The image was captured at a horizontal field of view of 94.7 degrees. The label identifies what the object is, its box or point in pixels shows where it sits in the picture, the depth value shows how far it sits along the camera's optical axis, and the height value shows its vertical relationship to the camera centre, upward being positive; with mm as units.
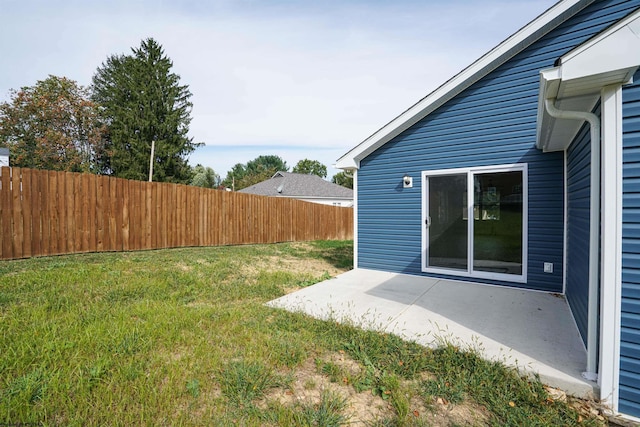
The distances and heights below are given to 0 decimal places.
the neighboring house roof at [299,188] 23609 +1906
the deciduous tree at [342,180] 46719 +4899
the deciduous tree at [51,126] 17797 +5367
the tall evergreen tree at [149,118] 18391 +5869
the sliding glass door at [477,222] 4633 -182
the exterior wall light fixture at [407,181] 5531 +561
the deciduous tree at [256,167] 49256 +7857
